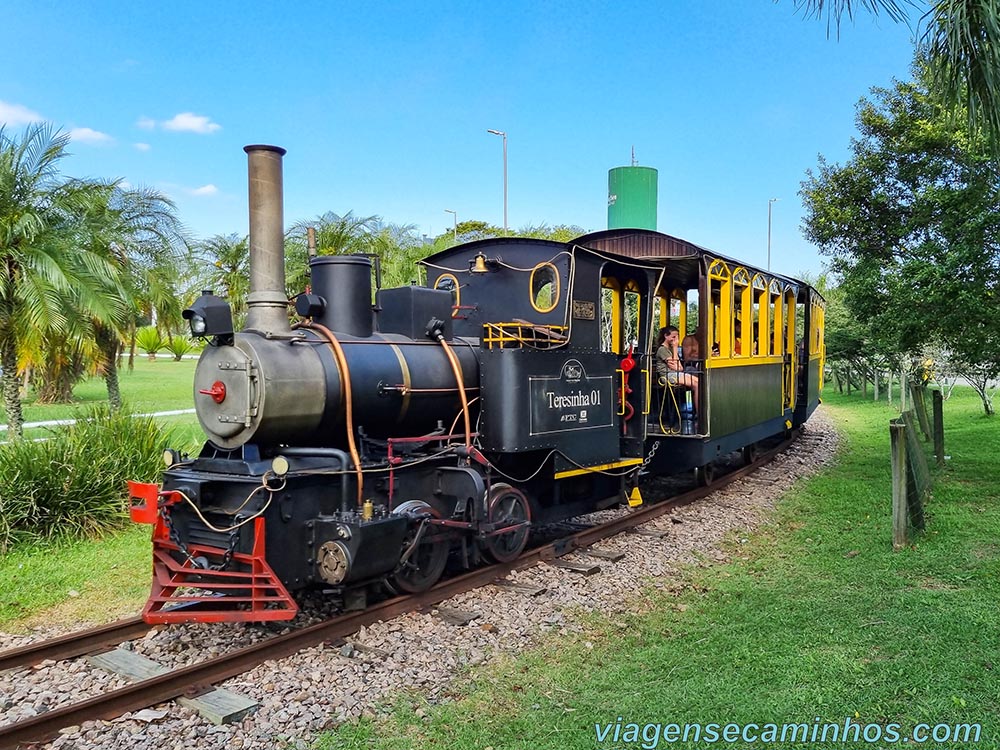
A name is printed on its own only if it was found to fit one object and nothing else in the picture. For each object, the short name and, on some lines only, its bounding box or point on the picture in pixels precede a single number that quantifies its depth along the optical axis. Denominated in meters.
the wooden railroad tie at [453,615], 5.76
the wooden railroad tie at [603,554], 7.40
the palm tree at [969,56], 4.24
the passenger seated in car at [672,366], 9.52
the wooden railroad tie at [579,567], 6.98
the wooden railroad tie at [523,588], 6.42
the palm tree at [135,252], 11.81
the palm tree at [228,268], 18.05
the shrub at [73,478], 7.72
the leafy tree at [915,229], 8.40
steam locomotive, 5.27
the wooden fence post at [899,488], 7.18
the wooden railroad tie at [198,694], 4.26
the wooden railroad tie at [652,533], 8.35
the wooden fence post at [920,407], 13.06
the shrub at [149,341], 50.38
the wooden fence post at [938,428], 11.41
